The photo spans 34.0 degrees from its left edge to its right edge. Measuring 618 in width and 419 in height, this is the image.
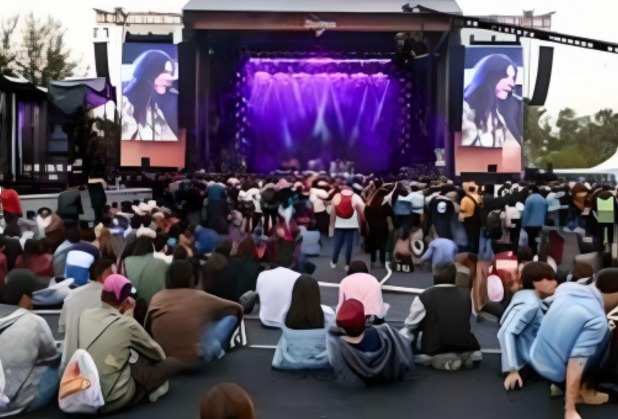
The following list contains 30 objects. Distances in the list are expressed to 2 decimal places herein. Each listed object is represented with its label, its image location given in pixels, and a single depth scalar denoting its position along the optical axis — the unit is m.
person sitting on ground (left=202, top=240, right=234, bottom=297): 10.13
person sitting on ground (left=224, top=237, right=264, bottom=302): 10.38
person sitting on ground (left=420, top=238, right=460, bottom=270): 12.52
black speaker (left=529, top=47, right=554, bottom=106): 33.12
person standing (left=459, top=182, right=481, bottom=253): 15.40
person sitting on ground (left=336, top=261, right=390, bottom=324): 8.72
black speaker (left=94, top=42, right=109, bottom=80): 34.50
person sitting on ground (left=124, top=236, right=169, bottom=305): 9.83
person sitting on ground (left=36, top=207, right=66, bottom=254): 12.78
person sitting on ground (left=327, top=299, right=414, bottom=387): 7.48
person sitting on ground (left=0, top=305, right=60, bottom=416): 6.46
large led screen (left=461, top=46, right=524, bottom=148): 32.75
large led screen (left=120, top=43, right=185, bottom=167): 32.97
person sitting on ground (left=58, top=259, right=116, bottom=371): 6.89
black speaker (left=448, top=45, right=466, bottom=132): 32.88
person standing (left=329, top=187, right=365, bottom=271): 14.73
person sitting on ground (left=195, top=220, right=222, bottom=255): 12.76
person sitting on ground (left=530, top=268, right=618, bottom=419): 6.34
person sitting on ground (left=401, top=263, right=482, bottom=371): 7.95
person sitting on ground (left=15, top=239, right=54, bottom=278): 11.55
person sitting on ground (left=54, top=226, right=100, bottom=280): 11.27
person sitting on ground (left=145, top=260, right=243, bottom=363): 7.83
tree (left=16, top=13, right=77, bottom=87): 41.34
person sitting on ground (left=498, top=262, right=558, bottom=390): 7.23
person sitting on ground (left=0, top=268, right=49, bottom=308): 8.02
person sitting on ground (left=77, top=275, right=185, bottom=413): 6.67
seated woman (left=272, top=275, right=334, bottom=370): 8.05
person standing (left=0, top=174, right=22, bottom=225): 16.06
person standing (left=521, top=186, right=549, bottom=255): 15.82
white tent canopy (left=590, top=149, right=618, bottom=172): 39.05
